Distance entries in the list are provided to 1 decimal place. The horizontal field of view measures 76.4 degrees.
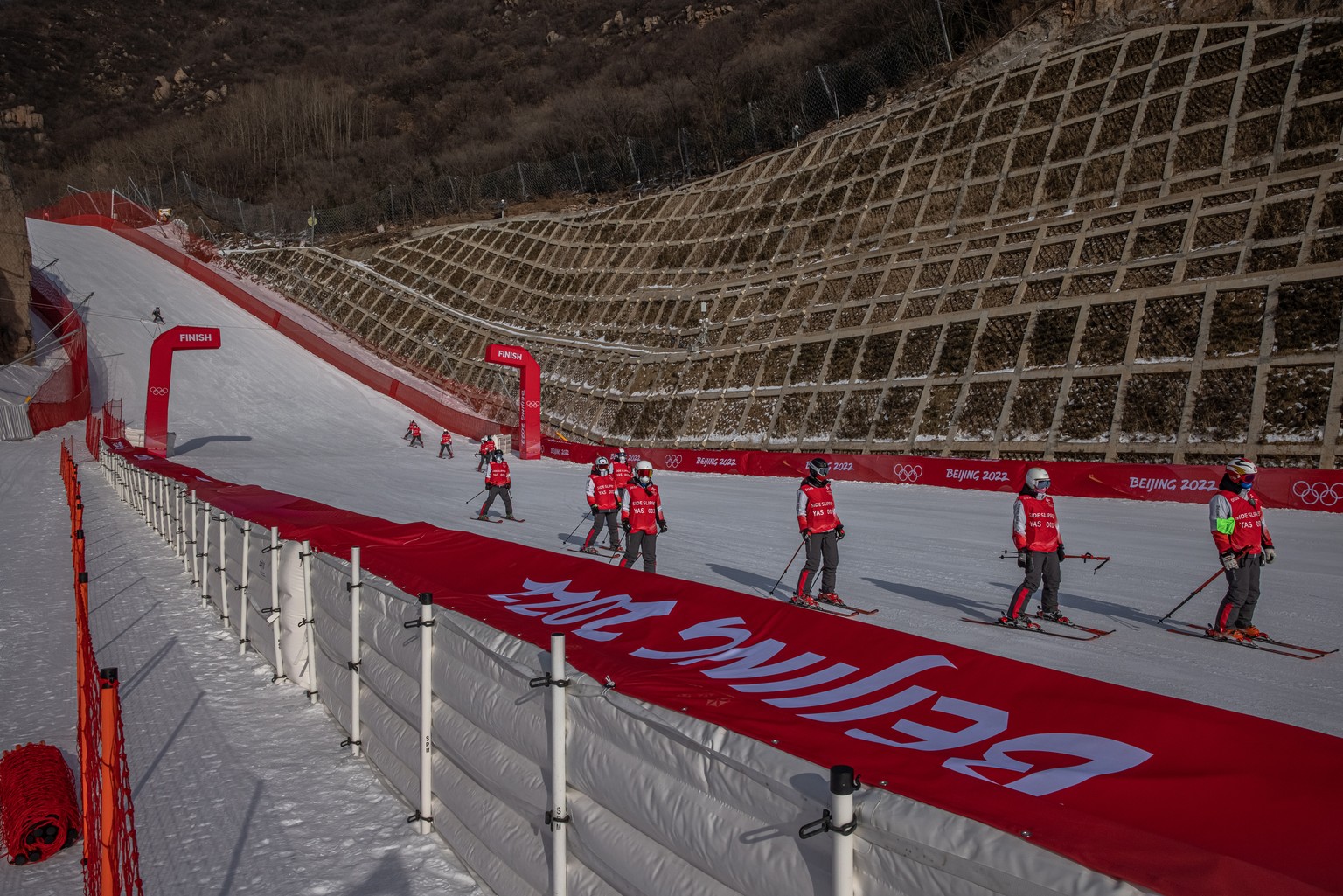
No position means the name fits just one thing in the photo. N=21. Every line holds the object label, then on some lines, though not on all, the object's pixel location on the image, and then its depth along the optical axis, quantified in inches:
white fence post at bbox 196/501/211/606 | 458.6
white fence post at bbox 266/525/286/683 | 326.6
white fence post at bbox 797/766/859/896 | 100.8
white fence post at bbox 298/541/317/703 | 305.4
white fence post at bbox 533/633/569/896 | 157.5
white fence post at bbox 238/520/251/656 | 364.1
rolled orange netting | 201.3
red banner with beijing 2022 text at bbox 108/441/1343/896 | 92.9
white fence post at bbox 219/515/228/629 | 407.5
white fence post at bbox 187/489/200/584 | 489.7
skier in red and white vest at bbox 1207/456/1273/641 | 379.6
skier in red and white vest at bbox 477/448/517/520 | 790.5
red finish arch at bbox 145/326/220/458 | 1349.7
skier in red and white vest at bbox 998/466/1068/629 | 398.0
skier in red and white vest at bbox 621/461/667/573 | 494.3
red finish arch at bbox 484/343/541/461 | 1451.8
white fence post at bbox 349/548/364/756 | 260.5
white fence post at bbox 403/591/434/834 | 210.5
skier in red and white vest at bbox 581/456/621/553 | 627.5
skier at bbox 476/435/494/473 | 852.0
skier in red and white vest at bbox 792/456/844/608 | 437.1
